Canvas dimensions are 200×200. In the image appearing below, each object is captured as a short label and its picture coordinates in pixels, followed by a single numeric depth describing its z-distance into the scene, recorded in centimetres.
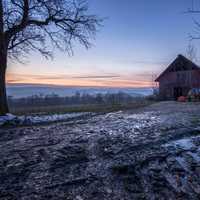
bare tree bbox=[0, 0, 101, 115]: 1369
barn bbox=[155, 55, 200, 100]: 3309
